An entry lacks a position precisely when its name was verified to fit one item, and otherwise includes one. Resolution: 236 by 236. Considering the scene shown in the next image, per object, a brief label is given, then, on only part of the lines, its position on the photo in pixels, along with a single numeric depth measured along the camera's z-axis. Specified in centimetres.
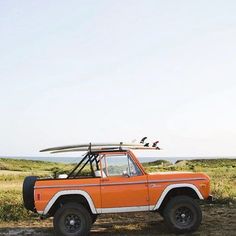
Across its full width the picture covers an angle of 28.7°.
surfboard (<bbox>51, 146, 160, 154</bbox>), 1171
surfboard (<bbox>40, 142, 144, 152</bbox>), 1163
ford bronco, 1120
